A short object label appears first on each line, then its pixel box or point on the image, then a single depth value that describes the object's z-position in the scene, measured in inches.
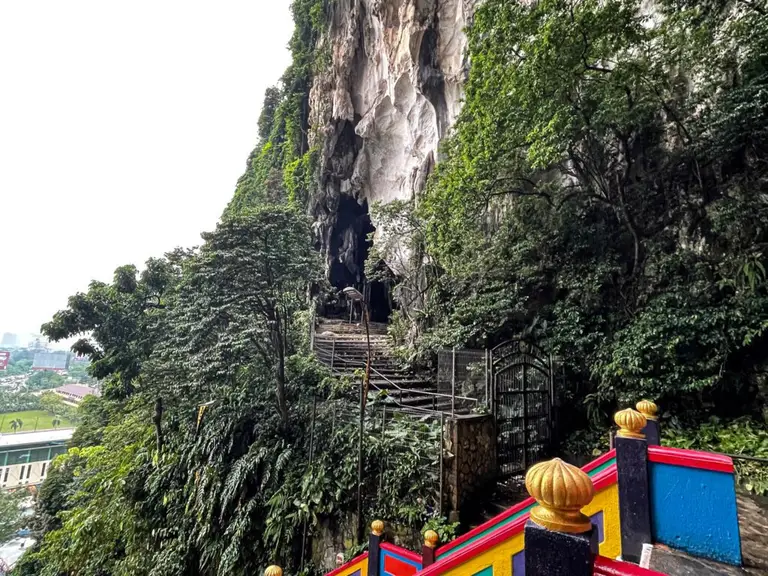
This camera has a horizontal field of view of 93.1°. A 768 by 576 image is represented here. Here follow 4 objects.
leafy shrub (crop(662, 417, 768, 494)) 158.9
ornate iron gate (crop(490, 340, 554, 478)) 202.2
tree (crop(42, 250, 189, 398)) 433.4
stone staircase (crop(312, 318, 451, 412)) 293.1
